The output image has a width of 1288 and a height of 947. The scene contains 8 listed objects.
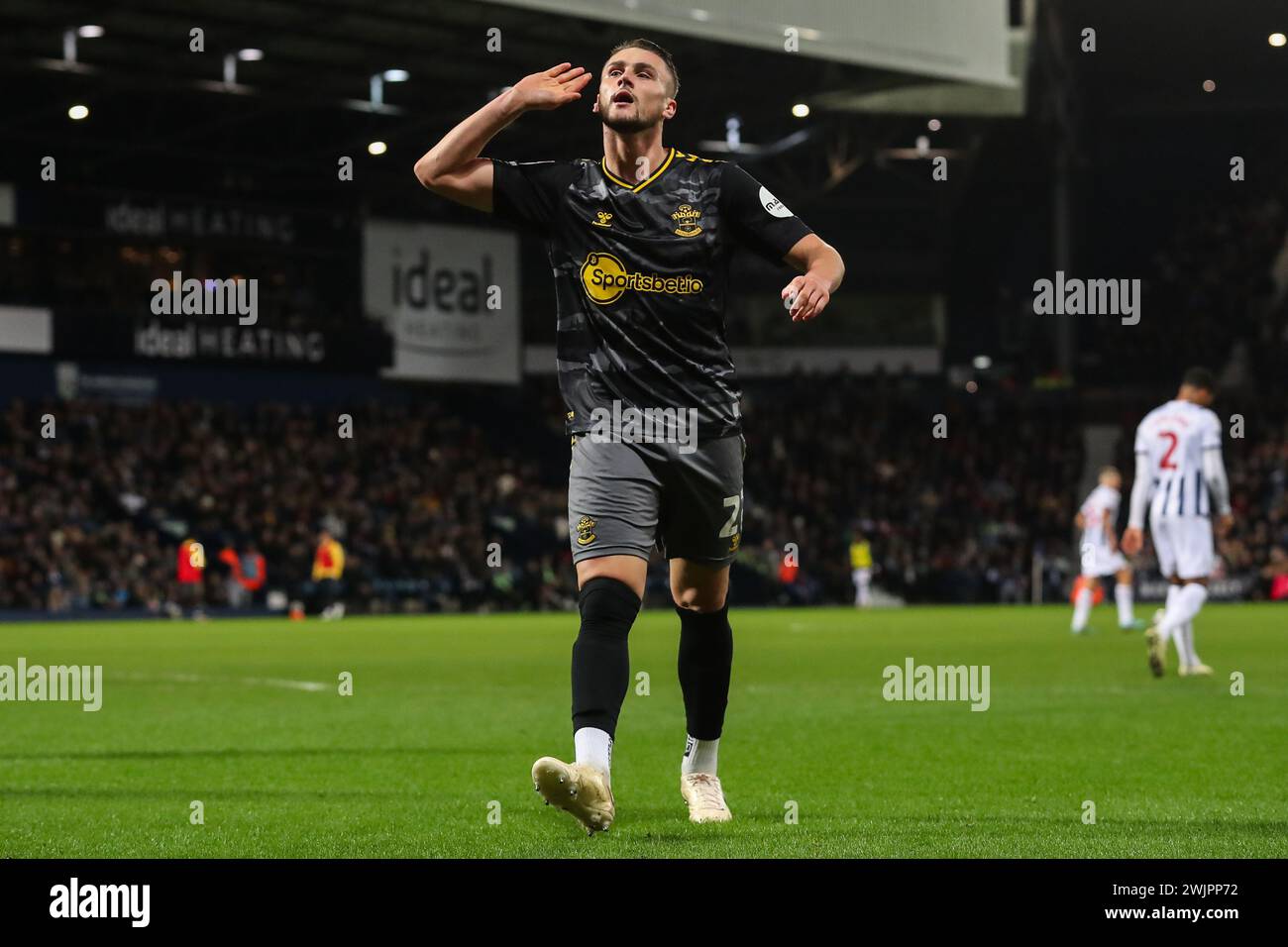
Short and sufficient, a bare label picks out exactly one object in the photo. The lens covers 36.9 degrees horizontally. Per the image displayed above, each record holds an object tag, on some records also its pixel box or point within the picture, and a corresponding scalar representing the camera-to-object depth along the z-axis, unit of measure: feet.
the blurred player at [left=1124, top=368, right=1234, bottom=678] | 50.24
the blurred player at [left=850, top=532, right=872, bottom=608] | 136.77
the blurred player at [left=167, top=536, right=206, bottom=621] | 111.24
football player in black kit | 20.45
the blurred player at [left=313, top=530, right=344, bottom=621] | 114.32
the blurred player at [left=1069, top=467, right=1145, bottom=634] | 83.56
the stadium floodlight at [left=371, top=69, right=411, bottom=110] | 126.62
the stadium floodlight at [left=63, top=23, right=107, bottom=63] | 112.27
